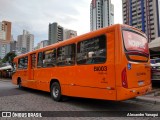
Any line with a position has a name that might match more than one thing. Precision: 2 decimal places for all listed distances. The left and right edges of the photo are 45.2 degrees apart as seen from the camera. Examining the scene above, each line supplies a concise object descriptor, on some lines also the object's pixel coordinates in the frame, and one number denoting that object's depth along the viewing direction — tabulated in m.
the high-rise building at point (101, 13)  137.50
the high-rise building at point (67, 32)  96.21
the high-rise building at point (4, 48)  103.12
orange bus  6.45
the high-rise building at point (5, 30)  120.40
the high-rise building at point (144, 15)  105.44
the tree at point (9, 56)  65.04
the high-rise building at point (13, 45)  101.82
